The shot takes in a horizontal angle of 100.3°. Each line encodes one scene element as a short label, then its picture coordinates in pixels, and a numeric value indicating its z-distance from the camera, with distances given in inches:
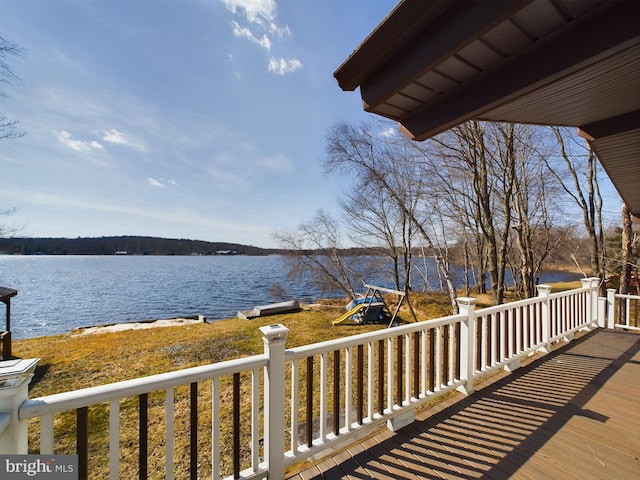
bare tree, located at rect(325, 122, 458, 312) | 332.8
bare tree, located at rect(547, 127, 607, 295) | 337.1
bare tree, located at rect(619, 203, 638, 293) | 318.0
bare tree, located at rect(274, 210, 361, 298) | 488.4
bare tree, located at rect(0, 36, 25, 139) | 193.9
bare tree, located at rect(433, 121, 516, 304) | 264.7
